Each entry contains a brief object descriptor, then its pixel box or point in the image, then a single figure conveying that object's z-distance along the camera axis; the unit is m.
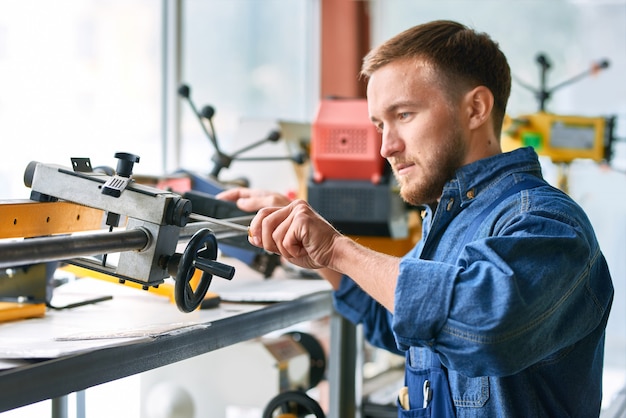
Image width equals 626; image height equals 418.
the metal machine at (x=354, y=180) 2.25
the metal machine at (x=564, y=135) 2.98
